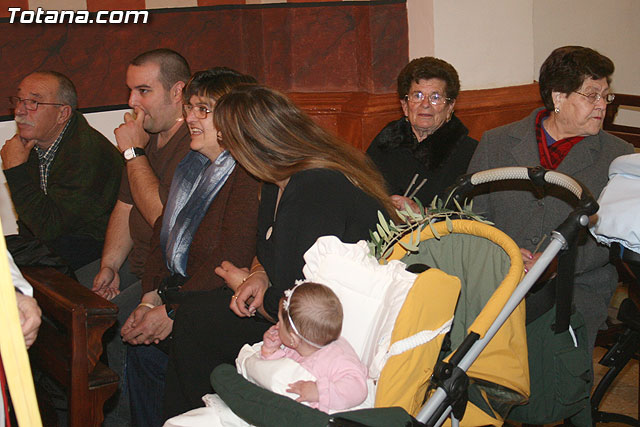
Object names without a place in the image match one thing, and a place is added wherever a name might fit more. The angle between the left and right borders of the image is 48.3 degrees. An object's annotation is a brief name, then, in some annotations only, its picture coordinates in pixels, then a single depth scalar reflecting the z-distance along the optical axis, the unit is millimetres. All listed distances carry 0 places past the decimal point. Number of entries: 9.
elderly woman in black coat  3336
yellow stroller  1840
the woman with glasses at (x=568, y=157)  2738
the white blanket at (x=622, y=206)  2248
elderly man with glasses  3500
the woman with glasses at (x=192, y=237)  2838
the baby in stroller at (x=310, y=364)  1920
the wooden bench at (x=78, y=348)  2268
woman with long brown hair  2342
